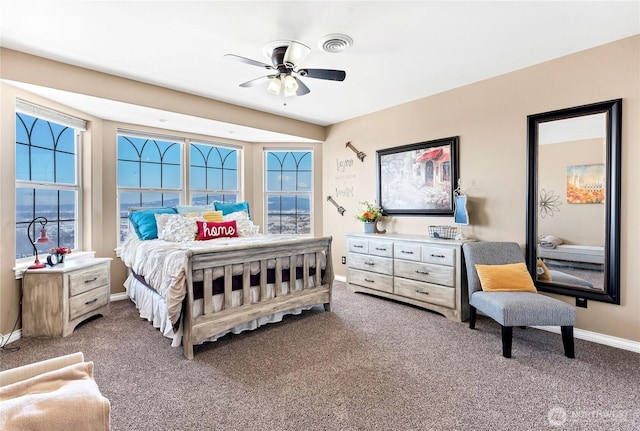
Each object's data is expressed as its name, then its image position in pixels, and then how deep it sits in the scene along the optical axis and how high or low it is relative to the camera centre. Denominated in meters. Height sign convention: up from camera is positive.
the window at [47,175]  3.04 +0.40
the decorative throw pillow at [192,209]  4.13 +0.04
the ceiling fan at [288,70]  2.38 +1.17
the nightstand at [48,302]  2.79 -0.81
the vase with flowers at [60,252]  3.03 -0.39
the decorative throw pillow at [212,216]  4.05 -0.05
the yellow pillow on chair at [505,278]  2.75 -0.60
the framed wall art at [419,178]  3.71 +0.43
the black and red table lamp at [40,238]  2.82 -0.24
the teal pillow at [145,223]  3.75 -0.13
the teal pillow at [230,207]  4.41 +0.07
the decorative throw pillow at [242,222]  4.16 -0.14
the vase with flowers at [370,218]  4.33 -0.09
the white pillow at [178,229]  3.64 -0.20
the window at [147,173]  4.14 +0.55
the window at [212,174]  4.74 +0.61
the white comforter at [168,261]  2.41 -0.47
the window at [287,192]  5.36 +0.34
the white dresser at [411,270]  3.19 -0.69
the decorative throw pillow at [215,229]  3.79 -0.22
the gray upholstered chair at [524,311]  2.33 -0.78
